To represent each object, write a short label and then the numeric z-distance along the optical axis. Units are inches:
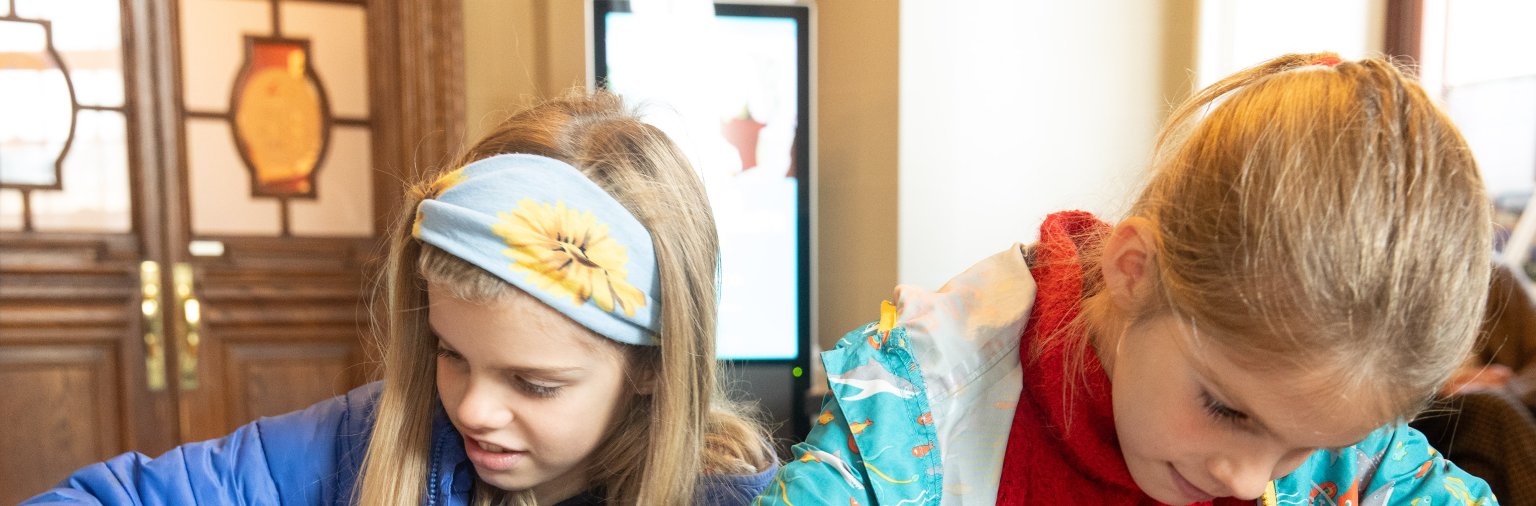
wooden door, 105.0
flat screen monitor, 83.7
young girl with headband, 33.8
